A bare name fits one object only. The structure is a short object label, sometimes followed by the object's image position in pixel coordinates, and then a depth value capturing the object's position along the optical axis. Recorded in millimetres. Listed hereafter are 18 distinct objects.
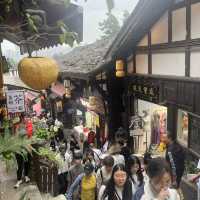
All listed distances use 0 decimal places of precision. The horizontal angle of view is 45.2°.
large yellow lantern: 1884
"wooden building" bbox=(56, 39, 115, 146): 8696
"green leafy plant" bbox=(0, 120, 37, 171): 1646
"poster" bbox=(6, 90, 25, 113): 8297
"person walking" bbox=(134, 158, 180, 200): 2751
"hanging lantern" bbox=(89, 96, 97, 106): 9457
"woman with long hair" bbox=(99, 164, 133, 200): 3588
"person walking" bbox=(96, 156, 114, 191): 4485
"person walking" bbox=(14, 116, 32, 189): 6022
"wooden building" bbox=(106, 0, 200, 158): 5301
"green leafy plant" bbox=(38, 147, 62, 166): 4324
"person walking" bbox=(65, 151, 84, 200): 5296
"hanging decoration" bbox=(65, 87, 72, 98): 12030
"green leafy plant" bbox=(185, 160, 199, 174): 5782
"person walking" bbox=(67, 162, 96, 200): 4562
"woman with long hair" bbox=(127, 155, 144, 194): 4404
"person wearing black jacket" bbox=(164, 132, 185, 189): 5755
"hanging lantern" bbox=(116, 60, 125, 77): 7973
